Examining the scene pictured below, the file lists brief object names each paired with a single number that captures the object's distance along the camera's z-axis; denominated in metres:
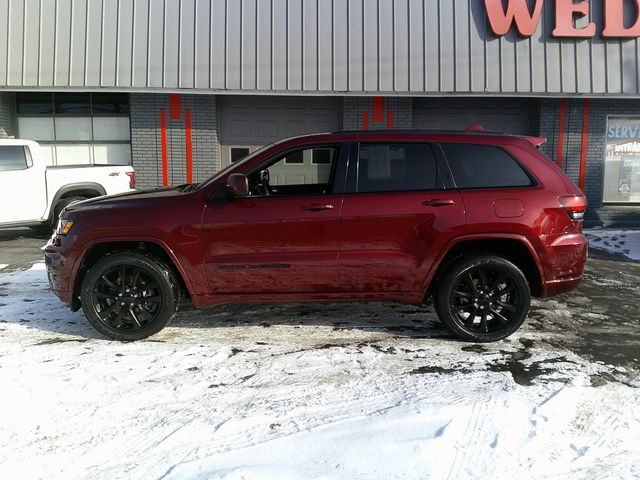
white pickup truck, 8.80
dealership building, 9.88
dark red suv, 4.10
